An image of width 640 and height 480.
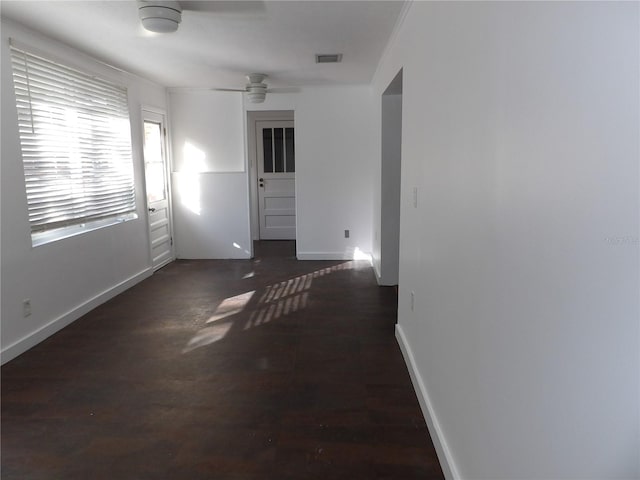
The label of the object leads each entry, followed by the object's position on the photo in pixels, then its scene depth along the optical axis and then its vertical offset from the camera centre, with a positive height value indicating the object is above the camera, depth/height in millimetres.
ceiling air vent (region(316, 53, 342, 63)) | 4336 +1111
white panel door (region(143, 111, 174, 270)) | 5707 -224
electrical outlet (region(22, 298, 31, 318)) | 3350 -1004
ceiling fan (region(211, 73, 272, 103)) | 5283 +1027
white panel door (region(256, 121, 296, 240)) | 7602 -133
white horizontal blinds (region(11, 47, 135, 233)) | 3463 +269
